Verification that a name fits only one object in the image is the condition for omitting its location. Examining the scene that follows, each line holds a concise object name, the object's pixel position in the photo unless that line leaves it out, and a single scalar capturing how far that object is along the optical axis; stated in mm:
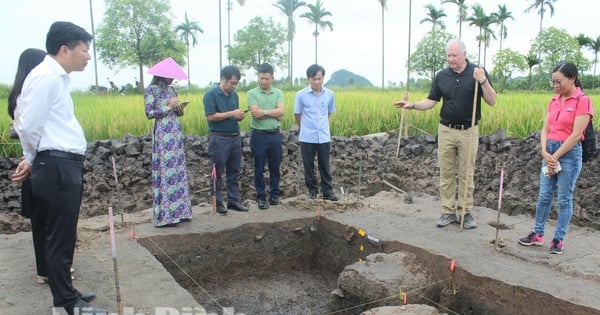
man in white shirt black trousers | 2395
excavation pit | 3426
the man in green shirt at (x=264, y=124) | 4969
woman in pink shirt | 3488
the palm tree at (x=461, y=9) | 30359
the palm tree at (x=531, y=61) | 29373
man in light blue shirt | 5258
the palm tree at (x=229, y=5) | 25472
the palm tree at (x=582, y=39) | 31661
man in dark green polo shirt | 4707
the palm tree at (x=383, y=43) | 29922
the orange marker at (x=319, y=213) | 4992
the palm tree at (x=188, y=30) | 37281
